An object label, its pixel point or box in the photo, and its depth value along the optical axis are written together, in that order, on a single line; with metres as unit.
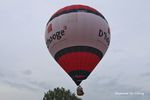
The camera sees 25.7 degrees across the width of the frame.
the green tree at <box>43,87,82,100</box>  67.19
